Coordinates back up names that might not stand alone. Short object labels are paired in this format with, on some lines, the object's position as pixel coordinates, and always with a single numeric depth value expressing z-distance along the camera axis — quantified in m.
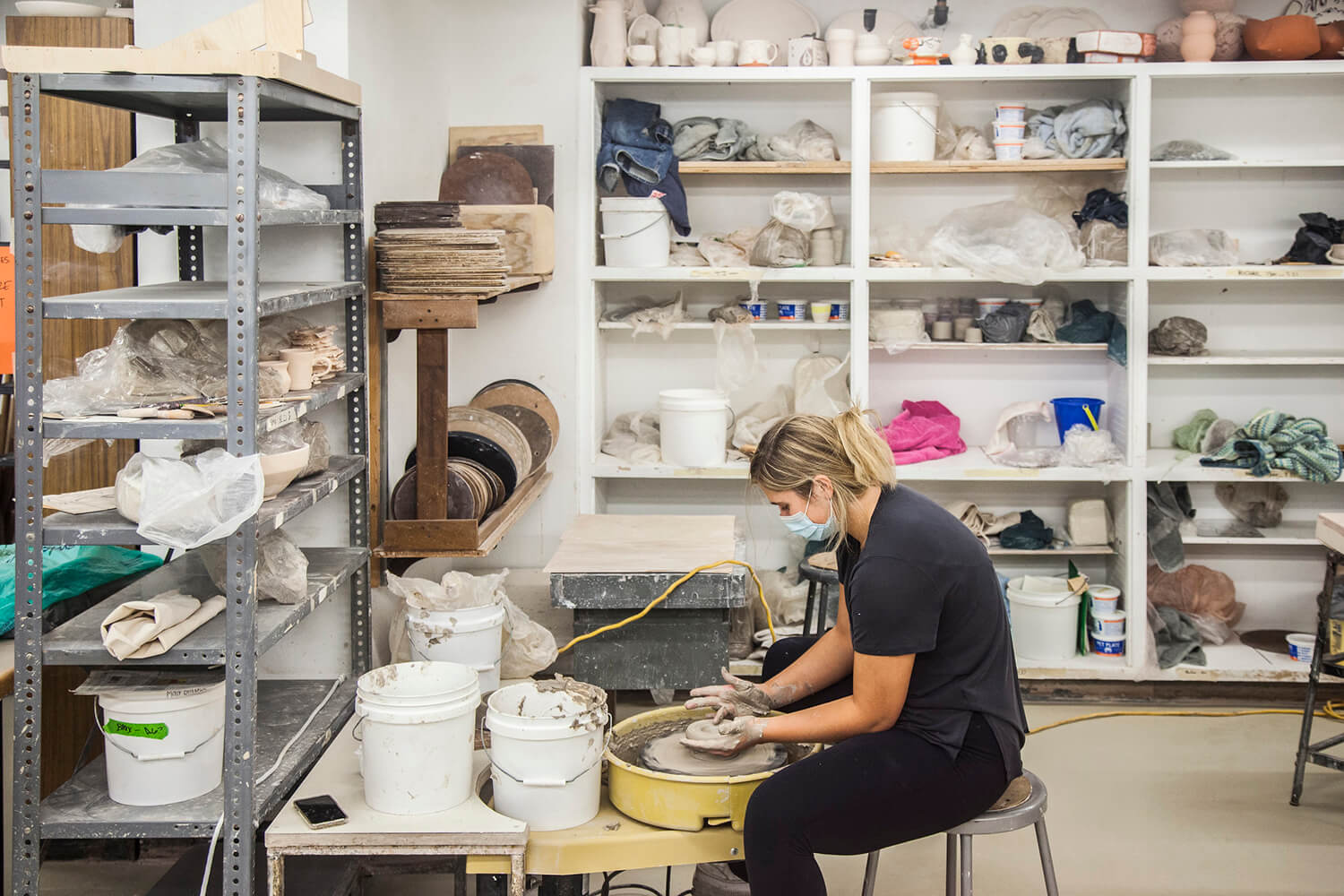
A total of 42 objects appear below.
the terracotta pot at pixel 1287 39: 4.59
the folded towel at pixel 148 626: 2.45
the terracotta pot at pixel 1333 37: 4.66
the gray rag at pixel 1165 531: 4.82
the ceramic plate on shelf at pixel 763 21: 5.02
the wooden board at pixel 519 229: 3.99
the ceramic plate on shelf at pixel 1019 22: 5.02
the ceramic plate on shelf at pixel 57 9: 3.60
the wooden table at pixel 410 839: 2.46
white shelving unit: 4.71
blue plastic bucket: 4.99
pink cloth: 4.89
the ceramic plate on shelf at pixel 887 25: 5.02
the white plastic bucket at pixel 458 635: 3.29
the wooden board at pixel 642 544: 3.24
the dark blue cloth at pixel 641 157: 4.73
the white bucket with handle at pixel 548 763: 2.49
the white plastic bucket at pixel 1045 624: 4.80
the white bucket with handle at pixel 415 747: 2.53
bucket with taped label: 2.58
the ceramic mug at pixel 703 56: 4.73
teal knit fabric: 4.61
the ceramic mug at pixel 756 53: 4.70
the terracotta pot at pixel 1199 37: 4.66
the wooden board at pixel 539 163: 4.69
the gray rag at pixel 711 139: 4.83
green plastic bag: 2.97
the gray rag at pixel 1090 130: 4.71
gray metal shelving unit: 2.43
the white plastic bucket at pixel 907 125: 4.77
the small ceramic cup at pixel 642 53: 4.69
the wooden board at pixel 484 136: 4.75
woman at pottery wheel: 2.38
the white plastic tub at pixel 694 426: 4.74
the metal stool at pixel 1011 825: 2.46
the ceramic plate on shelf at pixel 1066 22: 4.98
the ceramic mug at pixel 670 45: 4.74
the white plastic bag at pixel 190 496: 2.41
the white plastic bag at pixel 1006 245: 4.64
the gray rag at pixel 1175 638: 4.77
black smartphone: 2.49
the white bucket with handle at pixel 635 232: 4.69
